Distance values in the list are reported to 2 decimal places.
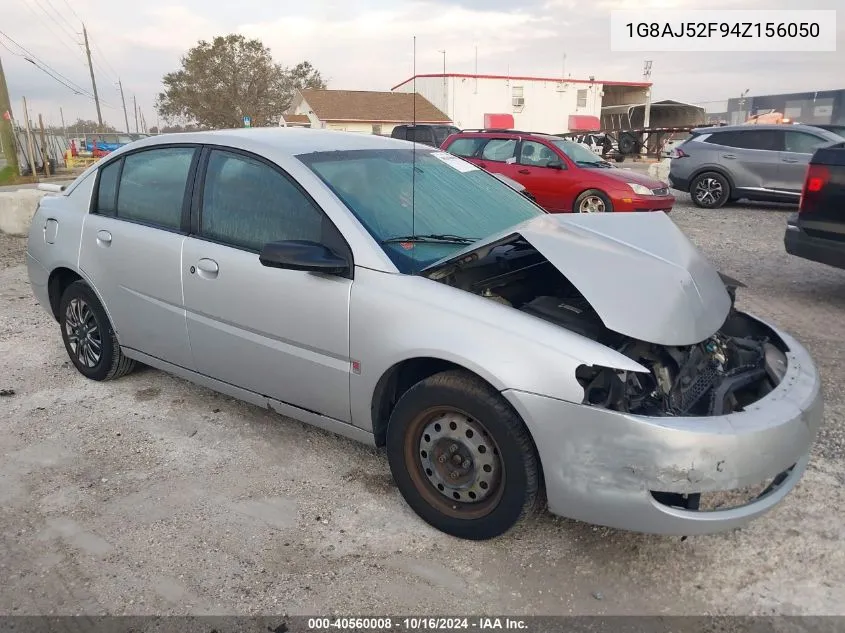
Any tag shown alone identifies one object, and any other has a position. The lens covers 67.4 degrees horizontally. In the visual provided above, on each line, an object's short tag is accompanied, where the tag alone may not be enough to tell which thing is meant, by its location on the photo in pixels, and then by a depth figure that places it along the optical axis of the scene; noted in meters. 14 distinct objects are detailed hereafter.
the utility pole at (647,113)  45.55
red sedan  9.98
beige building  44.19
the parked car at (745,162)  11.30
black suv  18.41
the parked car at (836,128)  12.51
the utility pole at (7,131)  15.84
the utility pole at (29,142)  21.36
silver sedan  2.25
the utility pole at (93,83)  49.12
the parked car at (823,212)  5.41
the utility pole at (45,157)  23.64
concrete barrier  9.77
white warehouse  44.19
